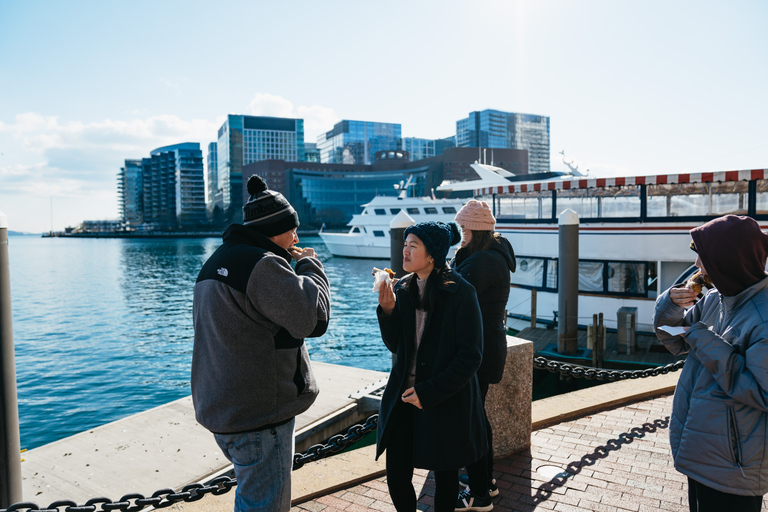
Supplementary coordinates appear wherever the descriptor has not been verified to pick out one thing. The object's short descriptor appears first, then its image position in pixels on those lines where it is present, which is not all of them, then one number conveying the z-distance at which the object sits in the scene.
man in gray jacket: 2.40
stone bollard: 4.54
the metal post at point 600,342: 11.09
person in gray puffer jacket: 2.27
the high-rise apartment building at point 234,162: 187.38
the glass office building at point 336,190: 135.62
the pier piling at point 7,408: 3.42
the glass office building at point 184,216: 187.00
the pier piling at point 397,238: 8.67
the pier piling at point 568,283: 11.65
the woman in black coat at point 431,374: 2.94
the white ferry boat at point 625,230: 12.08
